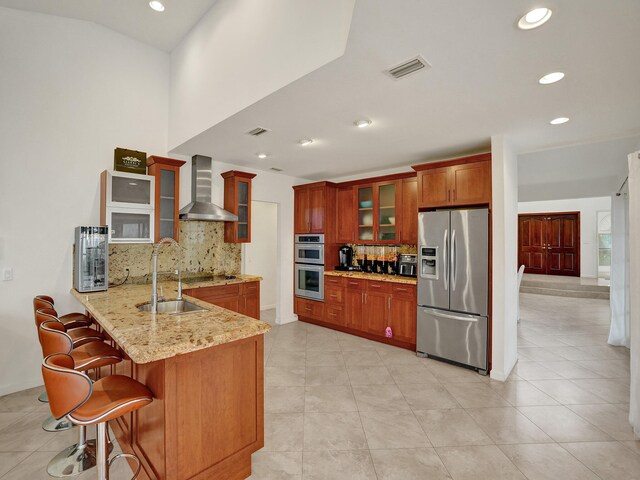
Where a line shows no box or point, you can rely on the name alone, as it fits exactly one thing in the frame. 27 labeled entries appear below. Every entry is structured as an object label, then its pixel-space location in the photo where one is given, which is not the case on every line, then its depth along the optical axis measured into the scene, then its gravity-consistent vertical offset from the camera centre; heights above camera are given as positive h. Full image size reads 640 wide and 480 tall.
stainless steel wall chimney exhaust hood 4.05 +0.74
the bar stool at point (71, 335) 2.29 -0.74
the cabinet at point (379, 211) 4.54 +0.52
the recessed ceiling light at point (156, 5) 3.09 +2.47
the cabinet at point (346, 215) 5.08 +0.50
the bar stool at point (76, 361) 1.75 -0.77
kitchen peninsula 1.58 -0.84
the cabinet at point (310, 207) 5.16 +0.64
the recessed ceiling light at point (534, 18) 1.53 +1.17
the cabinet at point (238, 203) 4.46 +0.61
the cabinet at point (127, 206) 3.36 +0.43
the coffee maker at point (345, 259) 5.25 -0.26
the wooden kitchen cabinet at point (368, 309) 4.12 -0.99
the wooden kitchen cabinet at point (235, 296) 3.86 -0.70
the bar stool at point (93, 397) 1.34 -0.79
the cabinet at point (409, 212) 4.33 +0.46
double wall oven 5.15 -0.38
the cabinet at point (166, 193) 3.71 +0.63
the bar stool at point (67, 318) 2.56 -0.71
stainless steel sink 2.63 -0.54
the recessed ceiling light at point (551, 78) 2.08 +1.16
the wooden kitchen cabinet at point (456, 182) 3.49 +0.75
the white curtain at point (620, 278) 4.29 -0.48
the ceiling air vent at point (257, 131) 3.17 +1.20
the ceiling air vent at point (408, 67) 1.95 +1.17
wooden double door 10.46 +0.05
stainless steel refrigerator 3.42 -0.49
